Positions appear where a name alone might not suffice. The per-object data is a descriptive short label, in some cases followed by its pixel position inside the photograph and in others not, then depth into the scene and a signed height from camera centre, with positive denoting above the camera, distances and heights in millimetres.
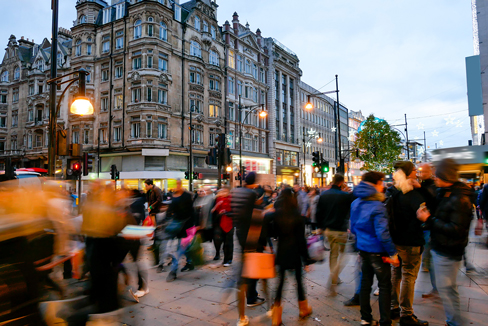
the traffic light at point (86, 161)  16400 +1092
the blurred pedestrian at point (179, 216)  7102 -746
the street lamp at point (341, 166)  16656 +632
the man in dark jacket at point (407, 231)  4492 -736
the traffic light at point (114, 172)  23500 +741
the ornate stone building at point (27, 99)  41531 +11411
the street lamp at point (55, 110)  7766 +1744
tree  44688 +4614
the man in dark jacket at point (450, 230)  3773 -620
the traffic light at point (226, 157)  15692 +1118
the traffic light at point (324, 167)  17277 +611
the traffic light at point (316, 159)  17359 +1047
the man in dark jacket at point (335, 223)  6145 -826
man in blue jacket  4098 -814
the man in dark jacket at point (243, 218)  4492 -521
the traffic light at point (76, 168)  14981 +683
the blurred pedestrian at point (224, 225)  7602 -1055
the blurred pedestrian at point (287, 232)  4551 -722
